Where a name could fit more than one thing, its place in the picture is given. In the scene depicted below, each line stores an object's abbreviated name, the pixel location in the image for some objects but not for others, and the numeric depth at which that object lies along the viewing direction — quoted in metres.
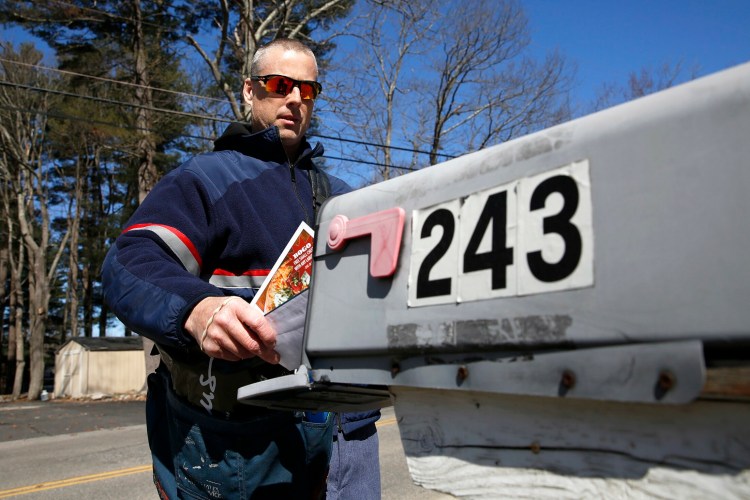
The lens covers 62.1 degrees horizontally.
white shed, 22.39
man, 1.51
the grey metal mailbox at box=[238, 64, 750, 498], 0.79
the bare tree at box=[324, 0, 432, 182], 16.42
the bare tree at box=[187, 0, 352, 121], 15.40
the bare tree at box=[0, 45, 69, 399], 20.11
